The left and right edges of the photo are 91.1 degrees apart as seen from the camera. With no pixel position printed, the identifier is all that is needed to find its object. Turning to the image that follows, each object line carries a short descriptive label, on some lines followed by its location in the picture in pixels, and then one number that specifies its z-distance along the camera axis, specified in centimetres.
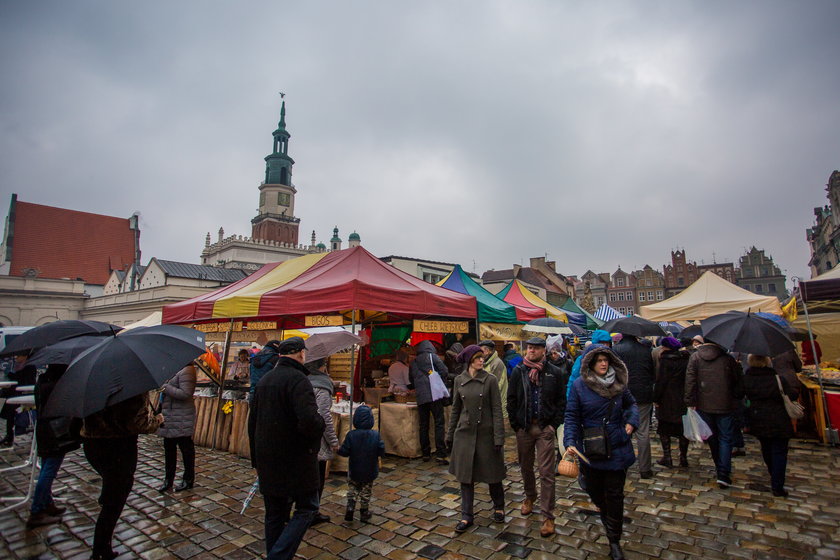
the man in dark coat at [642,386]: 583
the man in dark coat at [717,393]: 546
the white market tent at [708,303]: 1037
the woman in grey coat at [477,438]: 429
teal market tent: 944
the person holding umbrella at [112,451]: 359
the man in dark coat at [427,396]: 674
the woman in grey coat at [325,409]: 430
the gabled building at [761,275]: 7769
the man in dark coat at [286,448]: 321
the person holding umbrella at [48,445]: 447
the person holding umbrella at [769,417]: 491
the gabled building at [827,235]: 3656
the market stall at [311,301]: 699
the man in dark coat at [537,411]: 426
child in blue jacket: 451
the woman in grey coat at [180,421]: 550
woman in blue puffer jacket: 358
